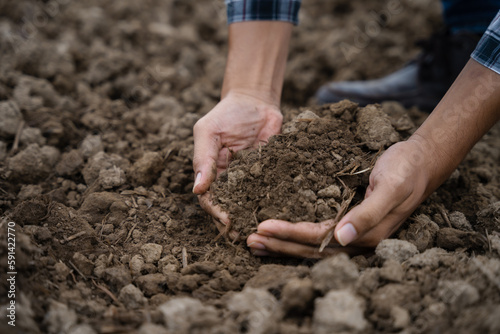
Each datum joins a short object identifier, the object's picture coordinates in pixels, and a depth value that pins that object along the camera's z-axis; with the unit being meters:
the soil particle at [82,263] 1.42
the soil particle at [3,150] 1.52
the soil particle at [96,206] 1.46
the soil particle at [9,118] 1.54
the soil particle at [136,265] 1.43
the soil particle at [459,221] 1.45
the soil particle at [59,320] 1.36
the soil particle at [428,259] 1.40
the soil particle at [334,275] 1.37
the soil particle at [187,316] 1.35
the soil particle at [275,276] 1.39
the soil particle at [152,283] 1.41
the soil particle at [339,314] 1.34
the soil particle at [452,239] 1.43
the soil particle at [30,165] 1.50
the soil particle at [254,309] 1.36
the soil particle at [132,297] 1.40
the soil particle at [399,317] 1.35
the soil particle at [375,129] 1.47
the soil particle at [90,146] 1.54
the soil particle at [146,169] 1.50
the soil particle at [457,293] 1.36
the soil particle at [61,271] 1.40
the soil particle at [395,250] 1.41
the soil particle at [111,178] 1.49
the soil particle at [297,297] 1.36
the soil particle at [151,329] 1.35
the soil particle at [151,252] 1.44
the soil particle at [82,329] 1.36
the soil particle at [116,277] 1.41
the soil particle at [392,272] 1.38
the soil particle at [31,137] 1.54
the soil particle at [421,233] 1.43
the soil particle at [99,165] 1.51
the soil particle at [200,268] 1.42
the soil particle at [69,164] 1.51
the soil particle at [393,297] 1.36
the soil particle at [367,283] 1.37
